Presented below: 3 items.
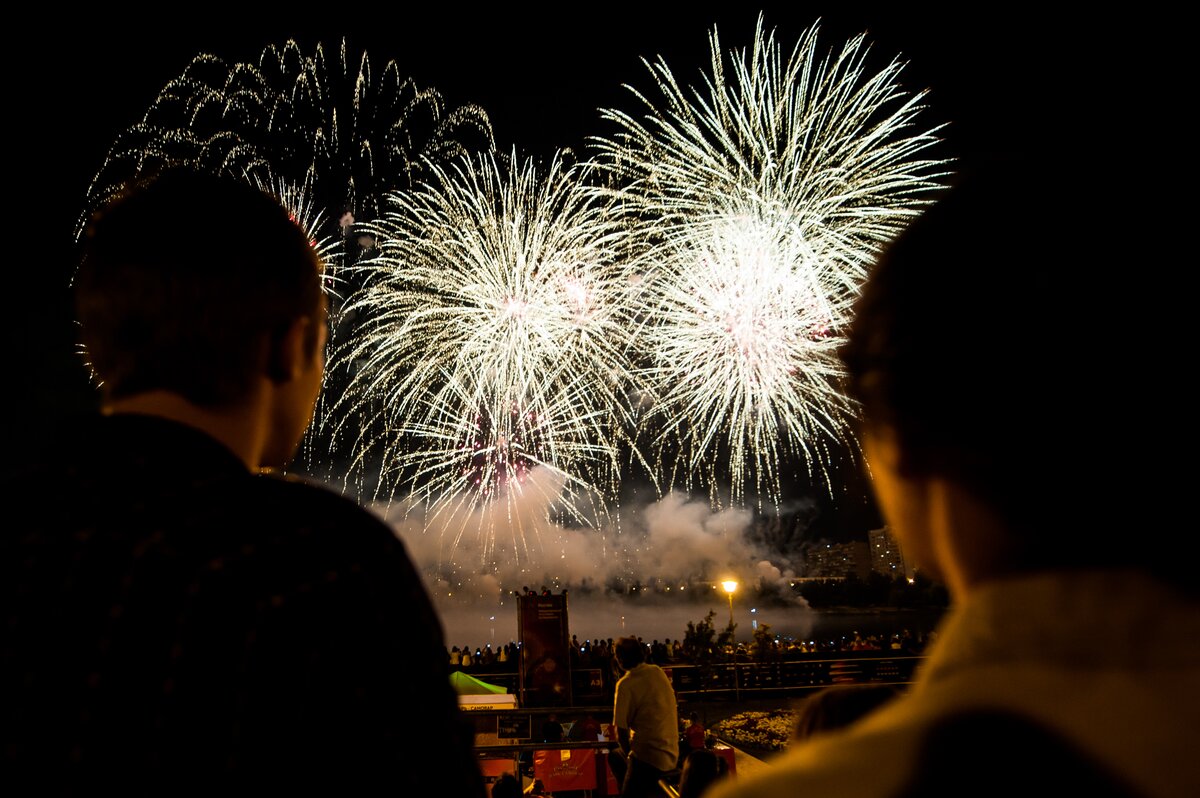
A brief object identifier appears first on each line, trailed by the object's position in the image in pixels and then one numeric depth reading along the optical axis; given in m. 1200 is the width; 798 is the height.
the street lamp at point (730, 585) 23.91
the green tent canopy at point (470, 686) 12.16
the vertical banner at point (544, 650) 16.45
